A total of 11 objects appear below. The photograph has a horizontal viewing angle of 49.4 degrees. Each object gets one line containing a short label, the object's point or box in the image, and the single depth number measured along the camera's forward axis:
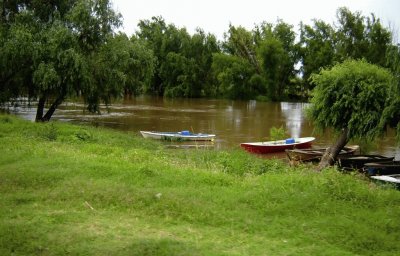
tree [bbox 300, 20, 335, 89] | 68.50
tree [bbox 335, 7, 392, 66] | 63.44
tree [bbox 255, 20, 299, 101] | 72.19
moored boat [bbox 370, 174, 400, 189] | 14.03
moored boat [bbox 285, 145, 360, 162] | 20.83
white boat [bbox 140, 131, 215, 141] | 26.53
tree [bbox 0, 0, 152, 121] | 24.80
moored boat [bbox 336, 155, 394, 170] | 20.02
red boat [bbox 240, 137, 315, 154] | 23.80
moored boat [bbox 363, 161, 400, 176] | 17.52
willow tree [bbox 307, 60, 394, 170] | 18.36
